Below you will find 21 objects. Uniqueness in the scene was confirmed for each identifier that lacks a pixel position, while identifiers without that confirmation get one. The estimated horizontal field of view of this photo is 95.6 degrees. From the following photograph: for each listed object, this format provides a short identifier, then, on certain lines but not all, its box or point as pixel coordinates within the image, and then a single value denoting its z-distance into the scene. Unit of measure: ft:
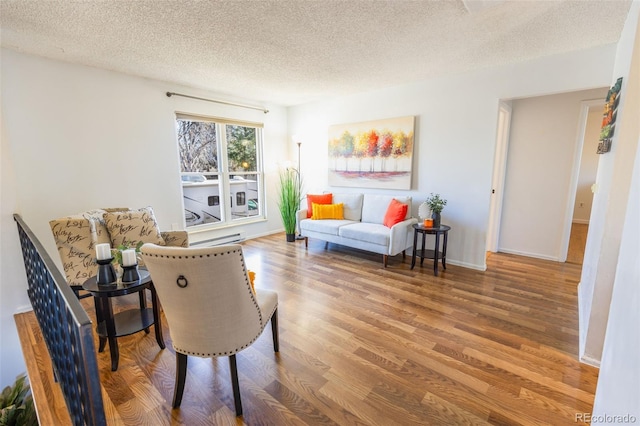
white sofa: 11.99
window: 14.02
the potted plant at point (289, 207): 16.20
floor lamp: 17.90
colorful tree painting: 13.43
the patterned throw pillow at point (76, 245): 8.04
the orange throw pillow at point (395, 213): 12.67
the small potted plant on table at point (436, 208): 11.83
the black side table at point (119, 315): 6.06
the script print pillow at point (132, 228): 9.10
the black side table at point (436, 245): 11.43
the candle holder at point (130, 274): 6.34
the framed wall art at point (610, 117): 7.04
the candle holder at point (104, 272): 6.15
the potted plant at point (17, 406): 6.73
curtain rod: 12.58
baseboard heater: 14.34
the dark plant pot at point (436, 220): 11.85
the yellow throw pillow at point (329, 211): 14.90
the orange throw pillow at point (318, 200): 15.39
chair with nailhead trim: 4.40
